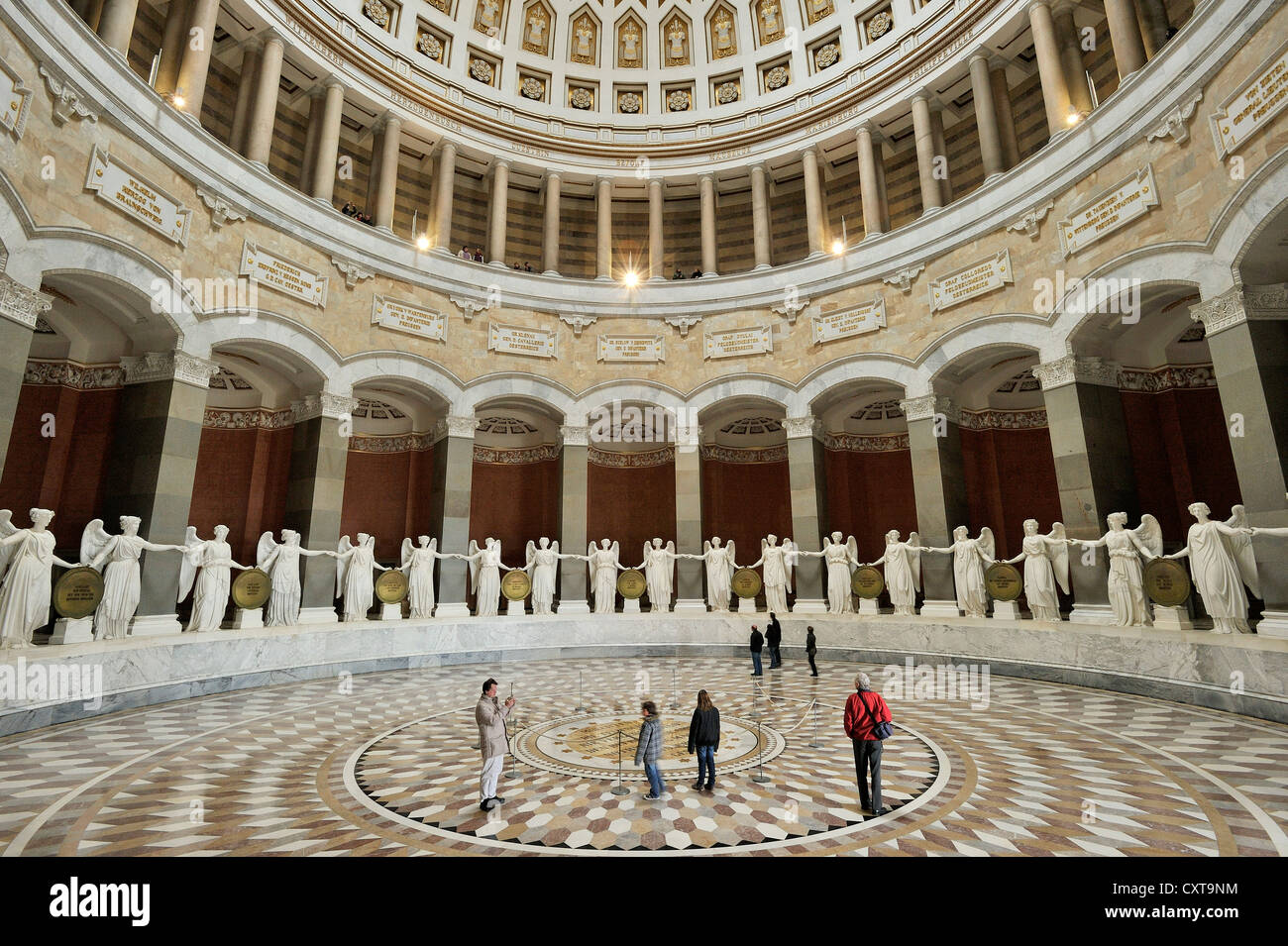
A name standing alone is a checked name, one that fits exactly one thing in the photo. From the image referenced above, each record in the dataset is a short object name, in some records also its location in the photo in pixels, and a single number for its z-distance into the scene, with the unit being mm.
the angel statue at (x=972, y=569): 11562
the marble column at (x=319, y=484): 12203
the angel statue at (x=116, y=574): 8609
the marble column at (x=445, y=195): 15508
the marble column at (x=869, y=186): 15203
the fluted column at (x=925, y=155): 14216
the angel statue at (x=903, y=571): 12586
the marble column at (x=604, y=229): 17208
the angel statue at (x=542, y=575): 14008
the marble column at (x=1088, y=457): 10406
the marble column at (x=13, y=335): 7820
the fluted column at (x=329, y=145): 13828
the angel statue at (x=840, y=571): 13266
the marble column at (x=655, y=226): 17094
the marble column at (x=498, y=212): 16156
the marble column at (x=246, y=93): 13109
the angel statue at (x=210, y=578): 9758
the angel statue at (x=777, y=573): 13735
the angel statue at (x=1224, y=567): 7910
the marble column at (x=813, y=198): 16000
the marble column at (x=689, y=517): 15086
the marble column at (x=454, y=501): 13789
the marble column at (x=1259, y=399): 7941
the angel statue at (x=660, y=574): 14492
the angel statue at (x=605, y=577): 14461
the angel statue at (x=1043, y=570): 10430
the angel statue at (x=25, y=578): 7363
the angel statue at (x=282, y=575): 10977
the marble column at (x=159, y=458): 9984
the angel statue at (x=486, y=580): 13492
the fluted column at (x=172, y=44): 11789
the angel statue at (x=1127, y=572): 9211
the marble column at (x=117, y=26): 9852
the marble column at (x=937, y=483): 12688
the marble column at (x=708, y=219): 17125
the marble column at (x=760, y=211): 16734
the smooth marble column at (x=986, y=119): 13212
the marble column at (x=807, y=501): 14297
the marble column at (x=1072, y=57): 12656
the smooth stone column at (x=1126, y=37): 10695
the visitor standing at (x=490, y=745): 4383
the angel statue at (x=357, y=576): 12070
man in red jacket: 4219
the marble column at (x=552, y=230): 16812
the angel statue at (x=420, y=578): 12977
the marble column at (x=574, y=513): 14891
